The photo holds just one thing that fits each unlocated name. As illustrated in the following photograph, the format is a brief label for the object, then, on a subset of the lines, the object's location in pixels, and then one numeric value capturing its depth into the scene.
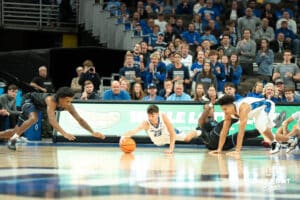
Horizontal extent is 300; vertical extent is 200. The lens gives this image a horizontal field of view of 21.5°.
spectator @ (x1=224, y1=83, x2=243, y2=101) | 19.17
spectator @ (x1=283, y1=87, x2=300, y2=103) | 20.77
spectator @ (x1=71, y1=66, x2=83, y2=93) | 23.48
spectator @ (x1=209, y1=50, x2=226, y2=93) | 22.33
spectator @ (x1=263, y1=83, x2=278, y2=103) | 20.47
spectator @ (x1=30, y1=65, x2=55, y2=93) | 22.75
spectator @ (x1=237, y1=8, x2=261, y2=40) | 27.11
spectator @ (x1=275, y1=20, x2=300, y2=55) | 27.08
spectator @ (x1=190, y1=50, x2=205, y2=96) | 22.23
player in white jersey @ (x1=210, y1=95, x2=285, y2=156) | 17.33
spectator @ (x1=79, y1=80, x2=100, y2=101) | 21.48
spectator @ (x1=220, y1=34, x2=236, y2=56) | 24.48
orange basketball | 17.30
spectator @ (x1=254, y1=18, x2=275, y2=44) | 26.91
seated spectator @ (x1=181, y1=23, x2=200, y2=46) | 26.16
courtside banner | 20.72
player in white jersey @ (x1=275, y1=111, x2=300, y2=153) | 18.45
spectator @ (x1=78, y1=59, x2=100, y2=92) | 22.72
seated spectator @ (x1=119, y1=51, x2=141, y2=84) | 22.42
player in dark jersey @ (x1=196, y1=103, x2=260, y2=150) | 18.77
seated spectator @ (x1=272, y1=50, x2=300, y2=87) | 22.78
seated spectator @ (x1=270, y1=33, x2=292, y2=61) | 26.77
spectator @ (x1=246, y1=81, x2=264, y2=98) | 20.89
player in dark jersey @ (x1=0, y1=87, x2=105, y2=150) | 15.99
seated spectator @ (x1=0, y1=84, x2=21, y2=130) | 21.33
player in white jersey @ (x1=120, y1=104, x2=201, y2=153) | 17.25
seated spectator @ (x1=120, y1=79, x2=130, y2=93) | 21.53
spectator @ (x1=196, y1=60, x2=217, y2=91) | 21.48
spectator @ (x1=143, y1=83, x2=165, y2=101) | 21.05
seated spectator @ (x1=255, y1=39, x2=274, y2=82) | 24.34
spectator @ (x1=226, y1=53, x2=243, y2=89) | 22.91
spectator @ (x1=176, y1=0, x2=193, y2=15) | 29.33
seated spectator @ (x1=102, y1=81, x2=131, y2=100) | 21.08
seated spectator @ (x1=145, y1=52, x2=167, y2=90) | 22.33
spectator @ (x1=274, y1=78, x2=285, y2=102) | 21.06
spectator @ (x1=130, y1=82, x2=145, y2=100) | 21.38
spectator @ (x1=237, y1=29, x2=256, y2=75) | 24.83
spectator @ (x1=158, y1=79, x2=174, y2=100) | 21.29
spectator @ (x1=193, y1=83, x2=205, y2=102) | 20.73
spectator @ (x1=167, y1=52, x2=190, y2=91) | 22.03
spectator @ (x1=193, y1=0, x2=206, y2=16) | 28.75
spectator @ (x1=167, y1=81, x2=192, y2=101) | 20.94
